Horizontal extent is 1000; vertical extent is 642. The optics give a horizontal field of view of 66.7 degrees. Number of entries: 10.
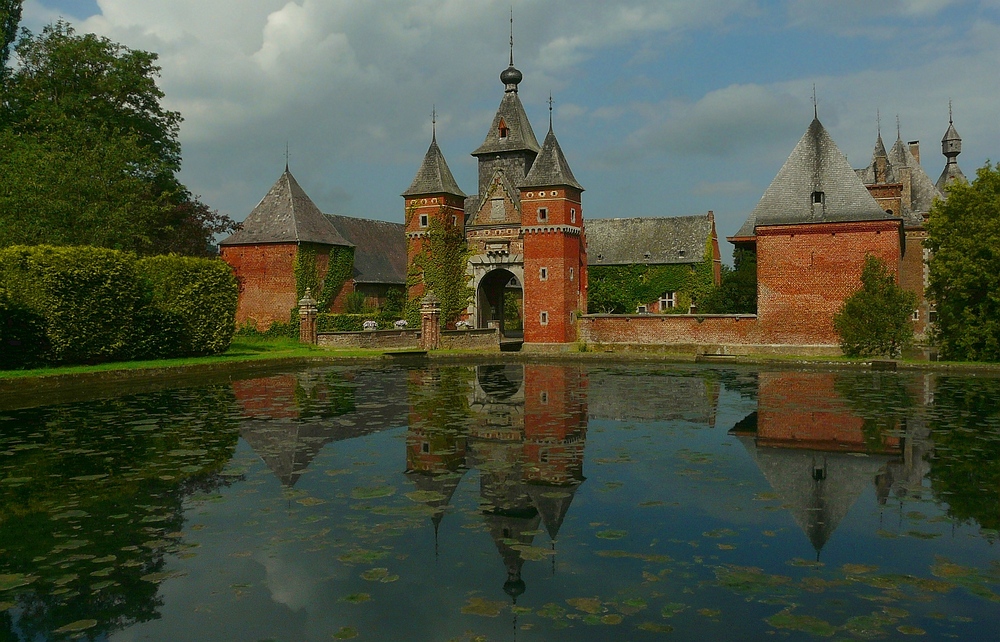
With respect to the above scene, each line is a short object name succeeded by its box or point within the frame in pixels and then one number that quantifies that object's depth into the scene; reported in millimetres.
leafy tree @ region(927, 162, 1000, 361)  23391
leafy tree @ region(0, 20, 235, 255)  24969
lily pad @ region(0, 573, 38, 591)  5317
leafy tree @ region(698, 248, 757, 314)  31562
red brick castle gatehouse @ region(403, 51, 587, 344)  31844
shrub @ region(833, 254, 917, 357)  25219
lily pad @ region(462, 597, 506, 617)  4949
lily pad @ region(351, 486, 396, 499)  7750
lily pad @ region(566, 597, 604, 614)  4957
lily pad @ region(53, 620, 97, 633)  4676
